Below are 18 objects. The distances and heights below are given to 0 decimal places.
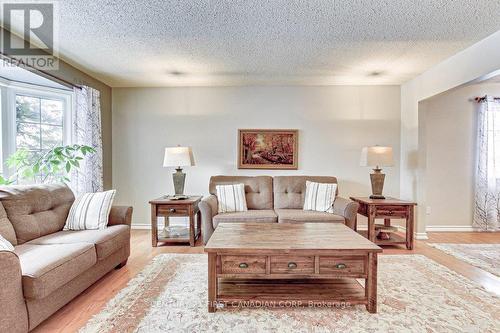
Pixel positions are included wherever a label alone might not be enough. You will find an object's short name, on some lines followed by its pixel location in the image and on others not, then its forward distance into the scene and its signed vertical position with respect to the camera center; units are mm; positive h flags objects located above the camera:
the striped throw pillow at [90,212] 2754 -509
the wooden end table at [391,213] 3660 -668
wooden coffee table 2010 -764
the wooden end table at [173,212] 3731 -679
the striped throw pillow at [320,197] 3807 -479
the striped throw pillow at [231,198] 3813 -504
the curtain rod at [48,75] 2729 +981
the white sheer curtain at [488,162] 4406 +7
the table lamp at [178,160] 3922 +15
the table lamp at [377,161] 3945 +19
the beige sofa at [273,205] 3465 -585
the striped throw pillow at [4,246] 1712 -536
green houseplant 2957 -43
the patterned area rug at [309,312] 1869 -1093
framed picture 4547 +220
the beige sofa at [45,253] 1618 -676
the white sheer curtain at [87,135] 3746 +345
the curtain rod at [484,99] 4414 +1008
